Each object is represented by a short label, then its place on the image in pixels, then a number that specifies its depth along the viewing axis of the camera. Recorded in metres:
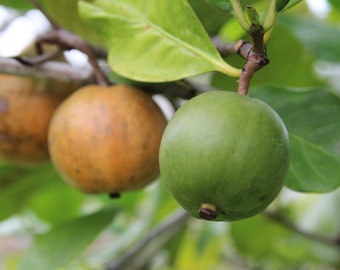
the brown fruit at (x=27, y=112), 0.61
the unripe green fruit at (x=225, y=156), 0.40
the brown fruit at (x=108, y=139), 0.53
